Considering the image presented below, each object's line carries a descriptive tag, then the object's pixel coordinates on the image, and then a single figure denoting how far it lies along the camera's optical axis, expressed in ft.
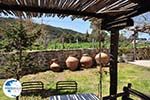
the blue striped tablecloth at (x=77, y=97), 7.98
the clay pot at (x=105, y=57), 19.18
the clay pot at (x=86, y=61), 19.32
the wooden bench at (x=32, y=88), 13.16
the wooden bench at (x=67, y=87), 13.28
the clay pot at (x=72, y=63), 18.95
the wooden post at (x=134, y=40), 23.65
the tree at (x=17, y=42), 12.06
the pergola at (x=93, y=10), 5.42
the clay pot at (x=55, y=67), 18.47
